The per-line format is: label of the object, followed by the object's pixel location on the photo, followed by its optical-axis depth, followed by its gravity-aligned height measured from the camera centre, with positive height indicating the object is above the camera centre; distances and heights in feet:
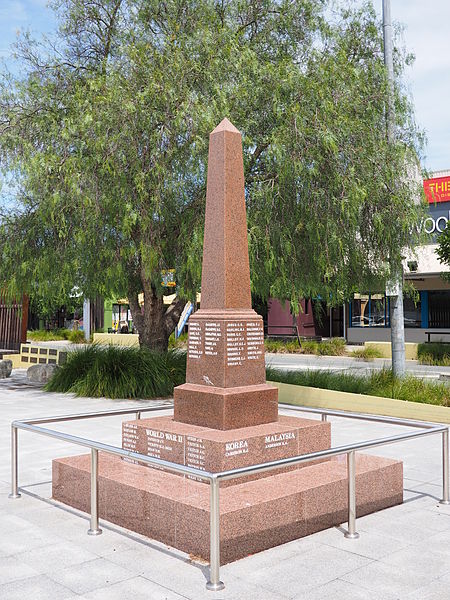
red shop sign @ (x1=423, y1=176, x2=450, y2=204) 93.71 +17.85
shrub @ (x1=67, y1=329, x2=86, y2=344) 126.11 -4.66
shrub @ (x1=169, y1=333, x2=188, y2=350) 90.51 -3.98
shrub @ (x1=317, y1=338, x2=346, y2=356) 95.07 -4.97
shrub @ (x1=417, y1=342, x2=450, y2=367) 79.66 -4.99
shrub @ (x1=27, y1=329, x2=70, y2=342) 141.90 -4.85
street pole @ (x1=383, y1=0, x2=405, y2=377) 45.44 +1.64
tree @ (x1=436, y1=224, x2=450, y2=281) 64.74 +6.67
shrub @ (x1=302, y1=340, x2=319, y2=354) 97.99 -4.98
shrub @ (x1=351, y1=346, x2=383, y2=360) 88.12 -5.32
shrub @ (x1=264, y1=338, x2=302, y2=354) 101.19 -5.07
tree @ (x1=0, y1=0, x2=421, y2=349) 41.06 +9.89
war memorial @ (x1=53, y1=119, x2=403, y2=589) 16.97 -4.24
